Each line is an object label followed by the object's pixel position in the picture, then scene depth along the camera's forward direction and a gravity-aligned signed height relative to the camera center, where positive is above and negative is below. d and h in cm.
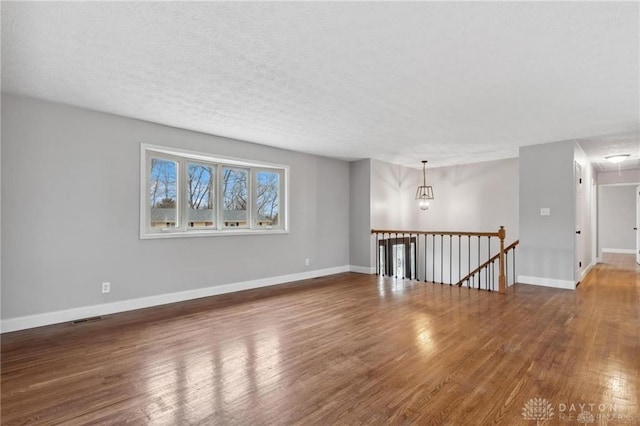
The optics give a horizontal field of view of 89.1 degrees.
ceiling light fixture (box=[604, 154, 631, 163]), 624 +109
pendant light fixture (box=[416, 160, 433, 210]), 826 +56
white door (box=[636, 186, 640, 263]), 830 -30
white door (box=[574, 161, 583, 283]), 560 -17
